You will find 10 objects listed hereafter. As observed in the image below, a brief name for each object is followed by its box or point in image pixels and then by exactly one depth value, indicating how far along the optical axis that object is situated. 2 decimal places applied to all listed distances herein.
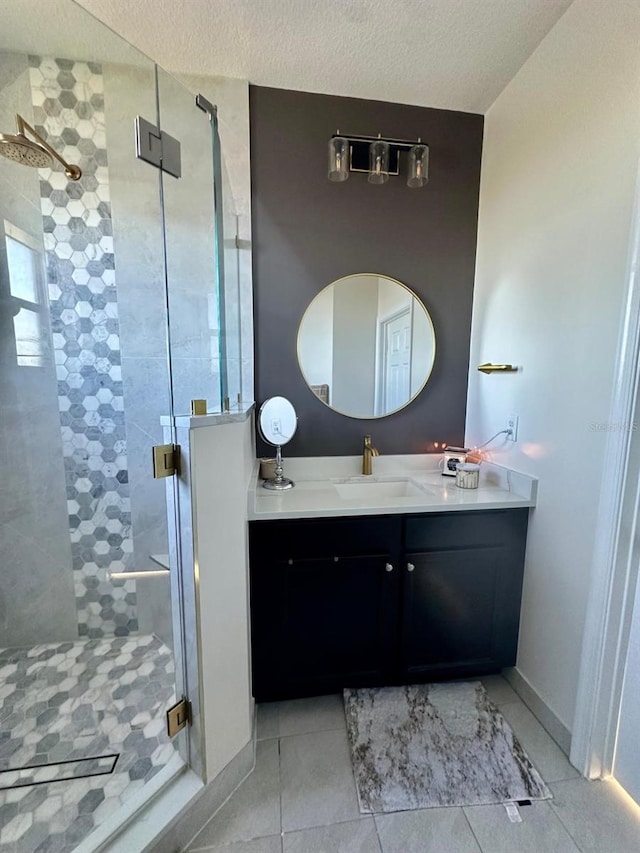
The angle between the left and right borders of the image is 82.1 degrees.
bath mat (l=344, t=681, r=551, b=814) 1.22
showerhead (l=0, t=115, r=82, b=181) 1.49
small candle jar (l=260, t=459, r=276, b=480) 1.84
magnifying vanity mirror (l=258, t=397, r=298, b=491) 1.71
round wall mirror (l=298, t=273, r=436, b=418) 1.86
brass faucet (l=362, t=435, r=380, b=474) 1.92
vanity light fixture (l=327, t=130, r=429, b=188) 1.65
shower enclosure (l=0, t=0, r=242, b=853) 1.25
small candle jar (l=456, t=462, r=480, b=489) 1.71
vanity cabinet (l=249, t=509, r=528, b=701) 1.46
